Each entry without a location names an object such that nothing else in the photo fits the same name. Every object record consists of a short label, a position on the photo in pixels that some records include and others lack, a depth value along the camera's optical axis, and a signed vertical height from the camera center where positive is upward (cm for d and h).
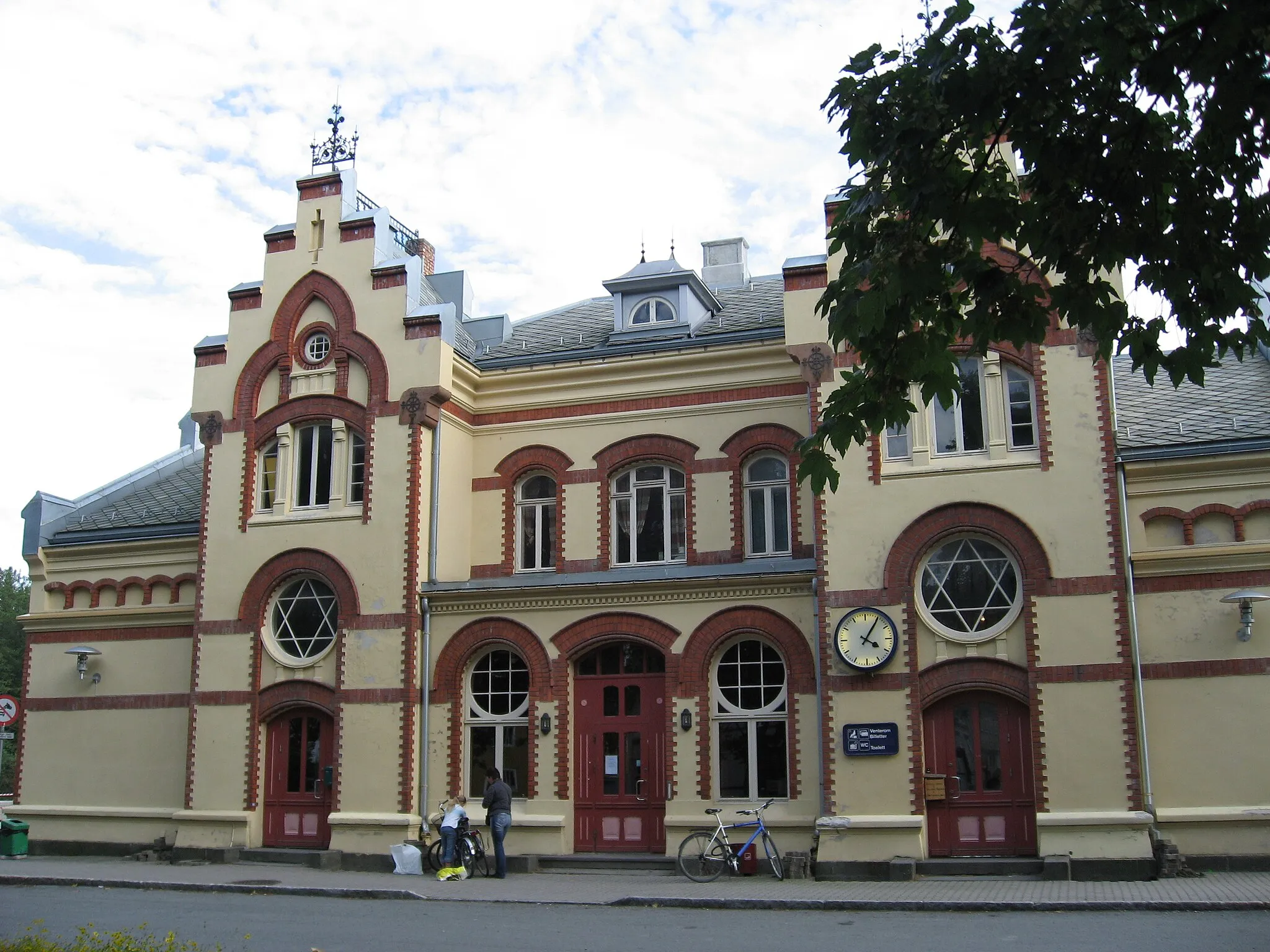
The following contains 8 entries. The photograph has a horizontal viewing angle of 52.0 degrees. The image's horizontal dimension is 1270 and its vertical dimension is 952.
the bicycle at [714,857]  1842 -140
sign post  2141 +89
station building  1841 +256
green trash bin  2388 -131
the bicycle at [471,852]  1988 -137
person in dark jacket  1962 -77
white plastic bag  2028 -154
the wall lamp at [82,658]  2445 +201
